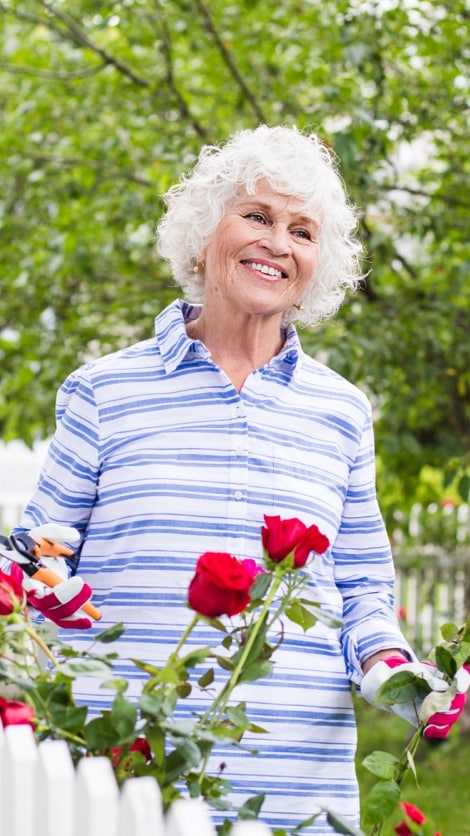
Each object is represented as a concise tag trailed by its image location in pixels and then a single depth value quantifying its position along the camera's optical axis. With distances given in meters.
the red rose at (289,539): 1.76
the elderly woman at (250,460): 2.20
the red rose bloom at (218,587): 1.70
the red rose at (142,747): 1.71
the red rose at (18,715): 1.68
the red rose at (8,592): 1.72
